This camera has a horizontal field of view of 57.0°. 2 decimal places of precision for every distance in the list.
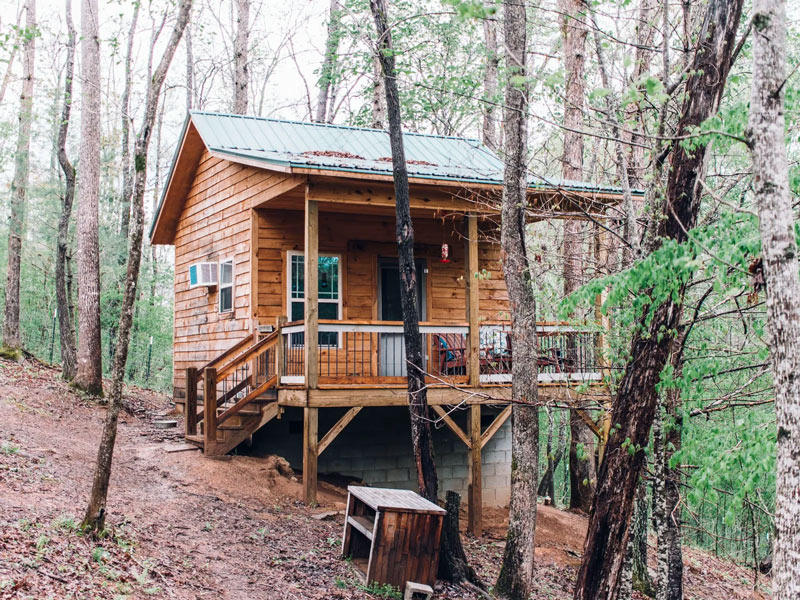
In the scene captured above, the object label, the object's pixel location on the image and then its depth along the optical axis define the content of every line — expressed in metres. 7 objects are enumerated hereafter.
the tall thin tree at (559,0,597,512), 14.17
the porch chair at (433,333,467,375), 12.62
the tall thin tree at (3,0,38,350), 17.98
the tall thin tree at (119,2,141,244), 23.59
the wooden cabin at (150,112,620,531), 11.03
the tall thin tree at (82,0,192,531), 6.87
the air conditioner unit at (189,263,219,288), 14.27
